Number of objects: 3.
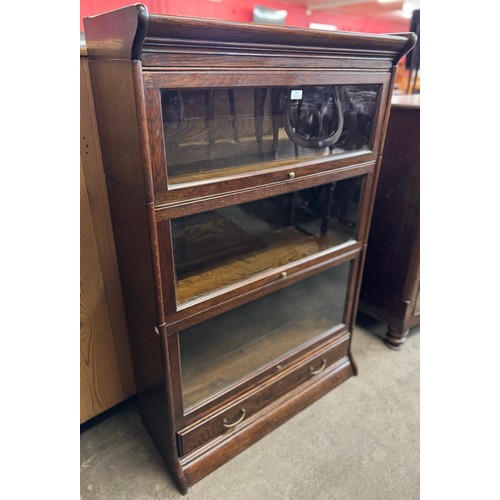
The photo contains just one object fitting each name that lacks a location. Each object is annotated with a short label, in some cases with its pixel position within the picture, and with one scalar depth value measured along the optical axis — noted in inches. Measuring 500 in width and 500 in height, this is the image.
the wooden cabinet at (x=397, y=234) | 54.0
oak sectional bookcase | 28.6
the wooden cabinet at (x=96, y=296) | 36.8
